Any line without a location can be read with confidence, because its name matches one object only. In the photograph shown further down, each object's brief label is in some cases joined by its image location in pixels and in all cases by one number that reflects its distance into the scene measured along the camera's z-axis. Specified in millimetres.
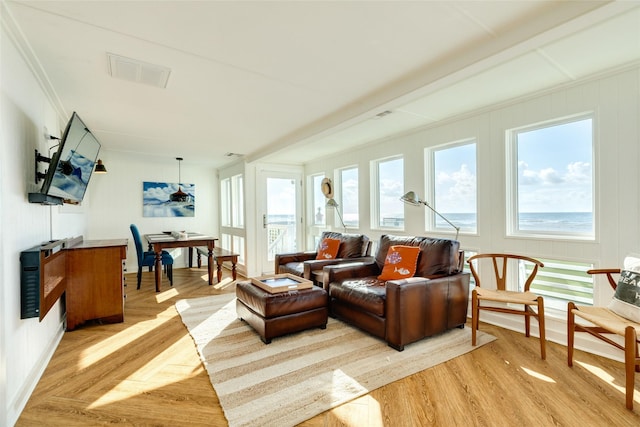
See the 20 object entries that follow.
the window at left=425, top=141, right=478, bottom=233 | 3434
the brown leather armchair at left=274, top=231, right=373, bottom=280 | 3623
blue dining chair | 4555
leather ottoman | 2592
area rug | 1781
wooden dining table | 4348
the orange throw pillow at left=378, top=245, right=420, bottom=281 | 2998
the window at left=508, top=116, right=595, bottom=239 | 2600
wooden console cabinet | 2916
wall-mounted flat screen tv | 2053
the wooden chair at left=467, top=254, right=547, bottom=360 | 2342
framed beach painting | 5898
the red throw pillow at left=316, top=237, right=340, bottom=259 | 4030
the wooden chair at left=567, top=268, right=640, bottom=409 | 1720
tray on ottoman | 2760
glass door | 5594
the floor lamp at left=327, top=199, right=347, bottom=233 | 4641
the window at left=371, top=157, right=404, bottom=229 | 4254
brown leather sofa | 2461
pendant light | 5140
